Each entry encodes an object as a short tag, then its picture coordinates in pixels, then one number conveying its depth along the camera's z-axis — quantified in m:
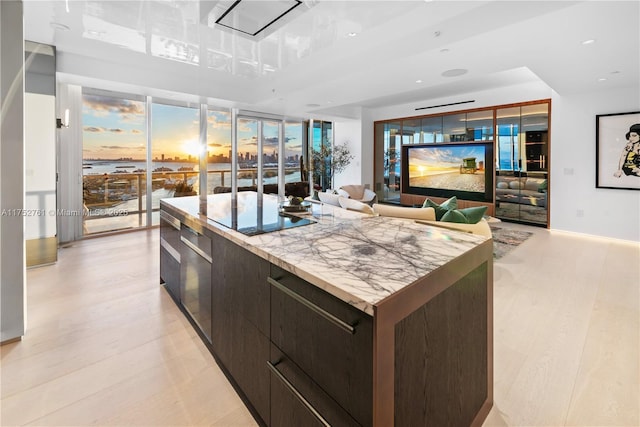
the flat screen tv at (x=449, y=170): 6.75
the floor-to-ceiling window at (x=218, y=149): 7.08
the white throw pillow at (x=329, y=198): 4.27
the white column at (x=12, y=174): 1.99
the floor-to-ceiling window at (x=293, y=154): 8.44
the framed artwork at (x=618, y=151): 4.86
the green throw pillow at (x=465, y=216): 3.06
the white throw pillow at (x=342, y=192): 6.19
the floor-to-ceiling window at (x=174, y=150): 6.19
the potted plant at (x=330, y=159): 8.95
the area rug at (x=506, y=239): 4.40
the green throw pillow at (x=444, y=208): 3.21
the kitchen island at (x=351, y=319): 0.90
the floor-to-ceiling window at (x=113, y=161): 5.39
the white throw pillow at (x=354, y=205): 3.35
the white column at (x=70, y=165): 4.78
